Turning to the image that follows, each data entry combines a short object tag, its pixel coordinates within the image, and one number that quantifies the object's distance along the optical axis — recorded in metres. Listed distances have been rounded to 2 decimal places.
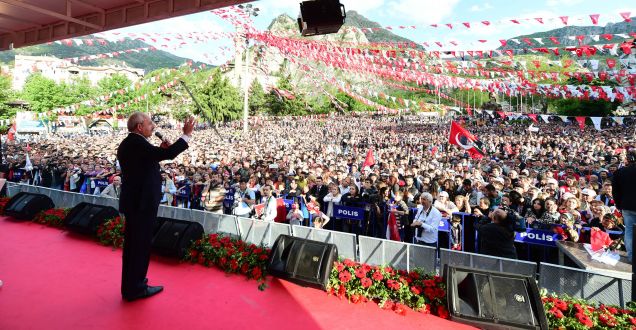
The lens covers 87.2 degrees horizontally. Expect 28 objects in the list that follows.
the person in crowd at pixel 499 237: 4.77
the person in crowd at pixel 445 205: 6.66
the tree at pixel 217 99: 50.22
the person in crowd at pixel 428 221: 5.83
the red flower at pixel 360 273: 3.77
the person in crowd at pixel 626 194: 4.88
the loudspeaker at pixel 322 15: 5.57
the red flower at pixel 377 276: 3.73
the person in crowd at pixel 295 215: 7.06
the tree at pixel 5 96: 42.18
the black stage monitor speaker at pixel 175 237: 4.55
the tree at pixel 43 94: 48.38
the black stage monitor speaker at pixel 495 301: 3.06
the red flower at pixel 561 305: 3.24
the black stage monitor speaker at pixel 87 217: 5.34
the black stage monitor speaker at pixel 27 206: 6.33
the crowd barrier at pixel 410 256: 3.70
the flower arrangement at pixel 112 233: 5.03
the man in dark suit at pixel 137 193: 3.33
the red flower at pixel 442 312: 3.38
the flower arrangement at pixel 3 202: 6.89
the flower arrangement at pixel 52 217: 5.98
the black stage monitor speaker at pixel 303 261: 3.76
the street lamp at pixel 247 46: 26.75
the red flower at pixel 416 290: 3.58
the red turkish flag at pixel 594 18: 10.89
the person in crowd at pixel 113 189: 9.04
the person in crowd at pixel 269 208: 7.23
